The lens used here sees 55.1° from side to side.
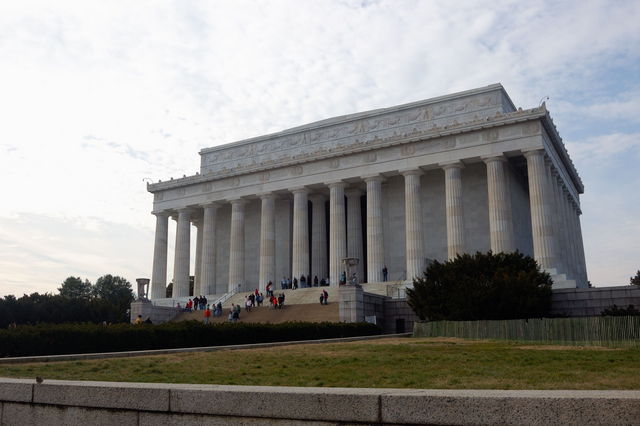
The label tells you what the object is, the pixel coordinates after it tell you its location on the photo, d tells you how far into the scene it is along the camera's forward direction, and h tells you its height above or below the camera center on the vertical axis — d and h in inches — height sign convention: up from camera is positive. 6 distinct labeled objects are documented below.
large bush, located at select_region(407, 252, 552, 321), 1278.3 +78.7
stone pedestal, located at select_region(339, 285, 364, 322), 1585.9 +59.3
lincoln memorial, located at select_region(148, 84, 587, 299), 2044.8 +503.3
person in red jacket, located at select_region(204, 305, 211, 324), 1763.0 +40.7
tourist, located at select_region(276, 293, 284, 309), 1847.9 +79.9
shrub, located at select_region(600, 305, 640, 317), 1209.4 +27.0
